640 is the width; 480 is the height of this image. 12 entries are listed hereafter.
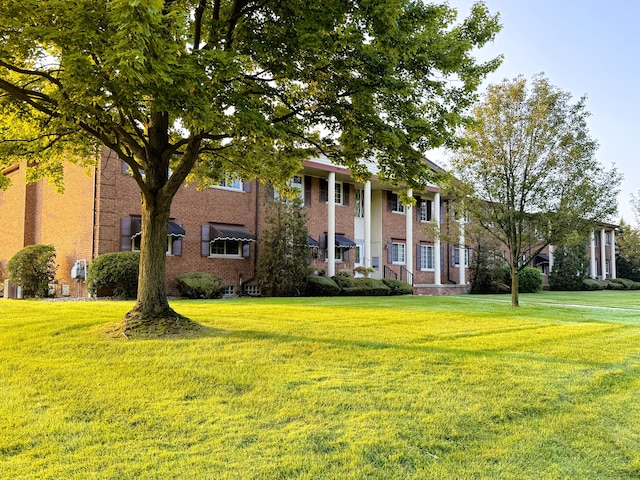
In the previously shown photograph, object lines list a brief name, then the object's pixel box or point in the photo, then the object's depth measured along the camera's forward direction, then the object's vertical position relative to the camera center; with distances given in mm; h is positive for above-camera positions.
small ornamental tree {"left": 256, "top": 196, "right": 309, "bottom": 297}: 19922 +706
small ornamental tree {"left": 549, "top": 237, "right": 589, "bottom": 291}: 35438 +129
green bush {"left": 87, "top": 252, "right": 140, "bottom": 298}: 15594 -157
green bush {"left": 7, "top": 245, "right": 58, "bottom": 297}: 17594 -38
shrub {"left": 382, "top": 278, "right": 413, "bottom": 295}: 24234 -822
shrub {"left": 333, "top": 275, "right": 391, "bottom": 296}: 21922 -789
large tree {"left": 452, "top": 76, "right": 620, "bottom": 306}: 14461 +3167
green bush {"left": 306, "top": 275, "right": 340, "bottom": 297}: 20797 -786
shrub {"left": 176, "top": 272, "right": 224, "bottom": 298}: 17484 -581
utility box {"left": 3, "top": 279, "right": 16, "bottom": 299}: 18062 -800
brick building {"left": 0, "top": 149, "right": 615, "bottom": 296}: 17766 +1994
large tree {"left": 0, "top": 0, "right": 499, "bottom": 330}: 5715 +2851
